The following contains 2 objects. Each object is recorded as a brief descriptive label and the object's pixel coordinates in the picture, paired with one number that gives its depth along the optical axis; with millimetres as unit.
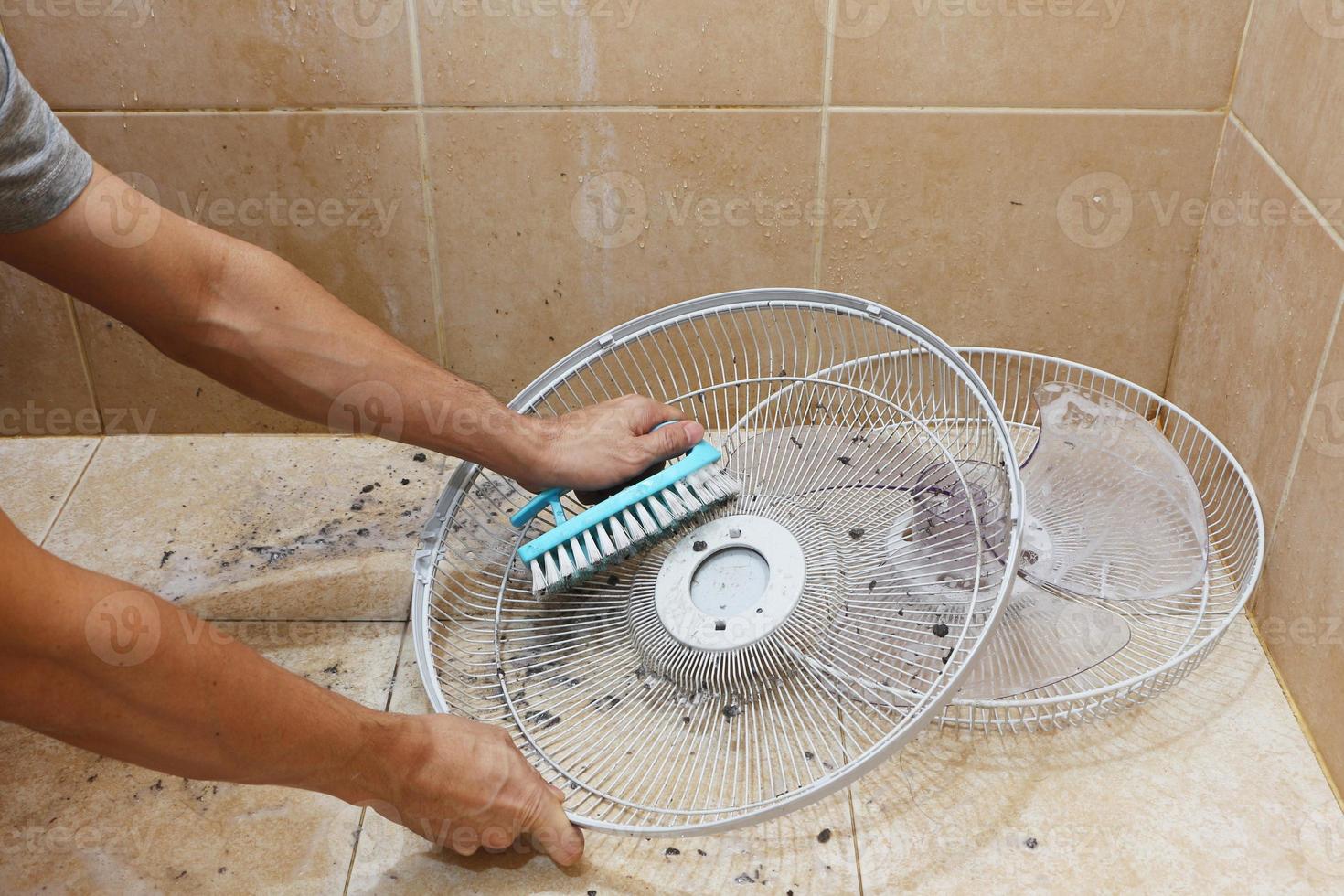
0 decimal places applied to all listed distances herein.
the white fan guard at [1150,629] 929
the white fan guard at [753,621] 869
